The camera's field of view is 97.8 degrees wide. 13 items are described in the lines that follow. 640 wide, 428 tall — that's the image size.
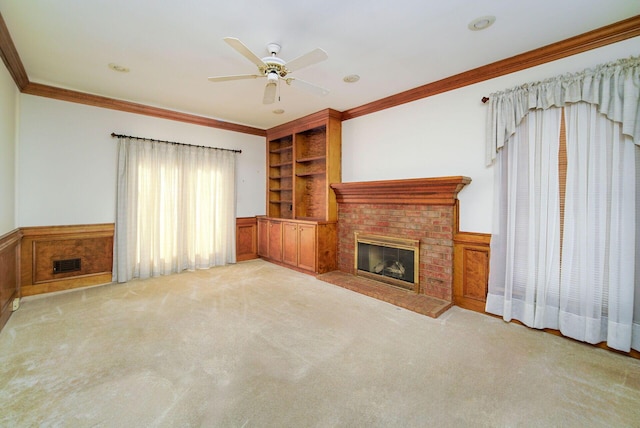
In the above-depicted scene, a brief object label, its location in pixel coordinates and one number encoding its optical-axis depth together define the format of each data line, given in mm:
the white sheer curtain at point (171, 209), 4332
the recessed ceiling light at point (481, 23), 2320
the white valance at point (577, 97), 2309
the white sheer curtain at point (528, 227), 2736
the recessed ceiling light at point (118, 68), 3164
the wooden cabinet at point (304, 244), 4664
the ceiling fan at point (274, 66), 2182
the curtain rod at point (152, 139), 4257
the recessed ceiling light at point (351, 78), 3397
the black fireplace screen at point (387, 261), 3889
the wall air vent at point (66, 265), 3885
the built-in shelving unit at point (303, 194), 4723
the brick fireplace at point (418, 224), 3430
